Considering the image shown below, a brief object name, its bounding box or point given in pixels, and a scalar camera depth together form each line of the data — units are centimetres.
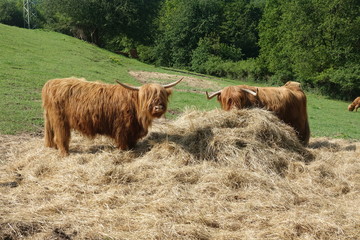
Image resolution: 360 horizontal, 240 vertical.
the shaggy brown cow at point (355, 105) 2089
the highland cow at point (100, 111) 580
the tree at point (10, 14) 4332
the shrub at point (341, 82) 2702
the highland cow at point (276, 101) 688
